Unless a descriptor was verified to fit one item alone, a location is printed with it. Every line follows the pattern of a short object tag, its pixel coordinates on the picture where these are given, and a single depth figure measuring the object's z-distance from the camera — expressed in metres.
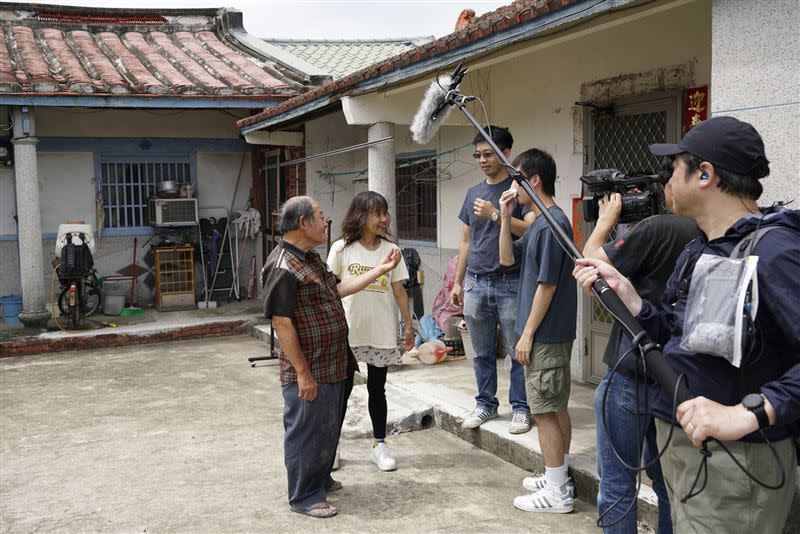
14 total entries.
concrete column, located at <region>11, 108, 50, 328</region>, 10.38
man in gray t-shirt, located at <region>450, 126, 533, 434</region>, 5.17
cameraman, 3.07
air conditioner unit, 12.16
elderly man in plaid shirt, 4.05
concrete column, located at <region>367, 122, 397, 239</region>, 7.81
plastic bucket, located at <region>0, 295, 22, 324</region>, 11.03
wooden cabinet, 12.34
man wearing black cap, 2.02
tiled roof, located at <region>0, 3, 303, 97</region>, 10.70
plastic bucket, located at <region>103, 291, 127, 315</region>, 11.74
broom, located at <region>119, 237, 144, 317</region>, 11.82
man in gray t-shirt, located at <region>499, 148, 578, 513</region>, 4.15
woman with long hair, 4.82
